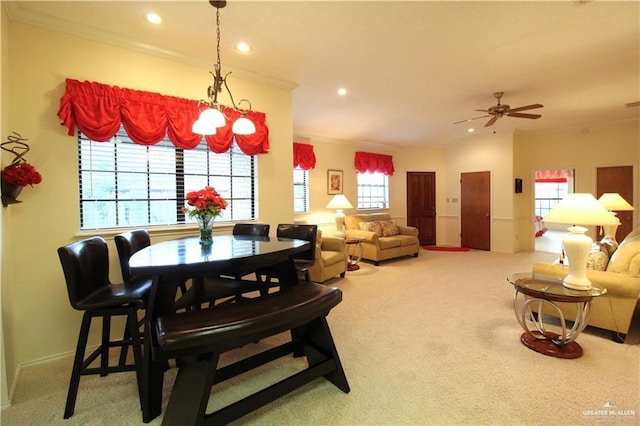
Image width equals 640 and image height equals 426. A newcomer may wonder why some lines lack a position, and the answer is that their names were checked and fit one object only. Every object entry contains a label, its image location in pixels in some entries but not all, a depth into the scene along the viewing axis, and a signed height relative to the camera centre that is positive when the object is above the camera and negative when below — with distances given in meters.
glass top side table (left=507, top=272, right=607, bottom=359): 2.33 -0.83
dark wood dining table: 1.57 -0.30
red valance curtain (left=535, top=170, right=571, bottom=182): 10.62 +1.10
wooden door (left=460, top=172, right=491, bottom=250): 6.86 -0.03
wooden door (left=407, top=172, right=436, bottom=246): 7.73 +0.12
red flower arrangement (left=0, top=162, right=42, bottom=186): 1.96 +0.24
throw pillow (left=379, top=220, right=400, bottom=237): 6.19 -0.39
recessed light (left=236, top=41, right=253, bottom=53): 2.79 +1.52
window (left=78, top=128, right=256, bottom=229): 2.63 +0.30
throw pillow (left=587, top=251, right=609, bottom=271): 2.82 -0.50
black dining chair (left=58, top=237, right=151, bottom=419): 1.78 -0.54
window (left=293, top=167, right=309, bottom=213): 6.10 +0.40
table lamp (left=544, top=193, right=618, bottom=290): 2.36 -0.11
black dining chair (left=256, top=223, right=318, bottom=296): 2.75 -0.26
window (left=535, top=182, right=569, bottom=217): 10.73 +0.49
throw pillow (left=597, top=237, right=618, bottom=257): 3.04 -0.39
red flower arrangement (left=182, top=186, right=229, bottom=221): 2.26 +0.06
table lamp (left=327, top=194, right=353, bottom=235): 5.91 +0.07
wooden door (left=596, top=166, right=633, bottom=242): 5.62 +0.43
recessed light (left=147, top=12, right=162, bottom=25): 2.34 +1.51
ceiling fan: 4.02 +1.31
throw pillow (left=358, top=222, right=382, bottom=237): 6.10 -0.36
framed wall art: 6.51 +0.61
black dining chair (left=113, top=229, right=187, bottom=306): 2.30 -0.27
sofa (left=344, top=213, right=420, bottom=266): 5.60 -0.53
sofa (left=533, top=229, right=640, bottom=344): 2.53 -0.65
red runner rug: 7.08 -0.93
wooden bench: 1.50 -0.67
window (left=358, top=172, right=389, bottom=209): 7.26 +0.46
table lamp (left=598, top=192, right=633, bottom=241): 3.90 +0.04
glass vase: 2.32 -0.13
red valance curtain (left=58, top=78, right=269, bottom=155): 2.41 +0.82
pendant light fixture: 2.14 +0.67
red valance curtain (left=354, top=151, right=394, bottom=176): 6.91 +1.09
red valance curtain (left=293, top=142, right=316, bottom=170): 5.79 +1.04
